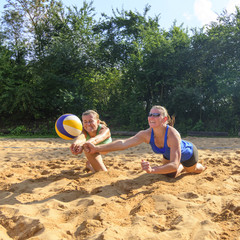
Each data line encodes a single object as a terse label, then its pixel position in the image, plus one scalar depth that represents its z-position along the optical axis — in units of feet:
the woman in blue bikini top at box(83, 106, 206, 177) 10.61
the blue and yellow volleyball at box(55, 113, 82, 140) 14.84
